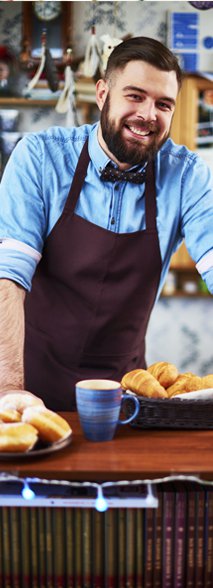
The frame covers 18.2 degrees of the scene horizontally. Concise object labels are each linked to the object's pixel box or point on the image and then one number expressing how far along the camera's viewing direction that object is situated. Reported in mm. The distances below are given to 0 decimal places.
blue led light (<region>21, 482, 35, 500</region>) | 1281
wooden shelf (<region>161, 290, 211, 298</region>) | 4926
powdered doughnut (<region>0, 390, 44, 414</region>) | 1413
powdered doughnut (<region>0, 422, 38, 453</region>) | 1277
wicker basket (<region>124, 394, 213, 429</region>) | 1484
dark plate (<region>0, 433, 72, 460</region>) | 1276
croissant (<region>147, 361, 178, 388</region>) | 1624
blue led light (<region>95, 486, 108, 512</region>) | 1279
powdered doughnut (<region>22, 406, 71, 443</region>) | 1325
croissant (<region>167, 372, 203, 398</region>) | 1585
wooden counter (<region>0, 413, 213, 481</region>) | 1259
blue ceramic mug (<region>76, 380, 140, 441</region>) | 1380
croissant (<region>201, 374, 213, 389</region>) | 1587
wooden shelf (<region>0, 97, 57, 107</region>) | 4730
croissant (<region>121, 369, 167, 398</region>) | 1539
